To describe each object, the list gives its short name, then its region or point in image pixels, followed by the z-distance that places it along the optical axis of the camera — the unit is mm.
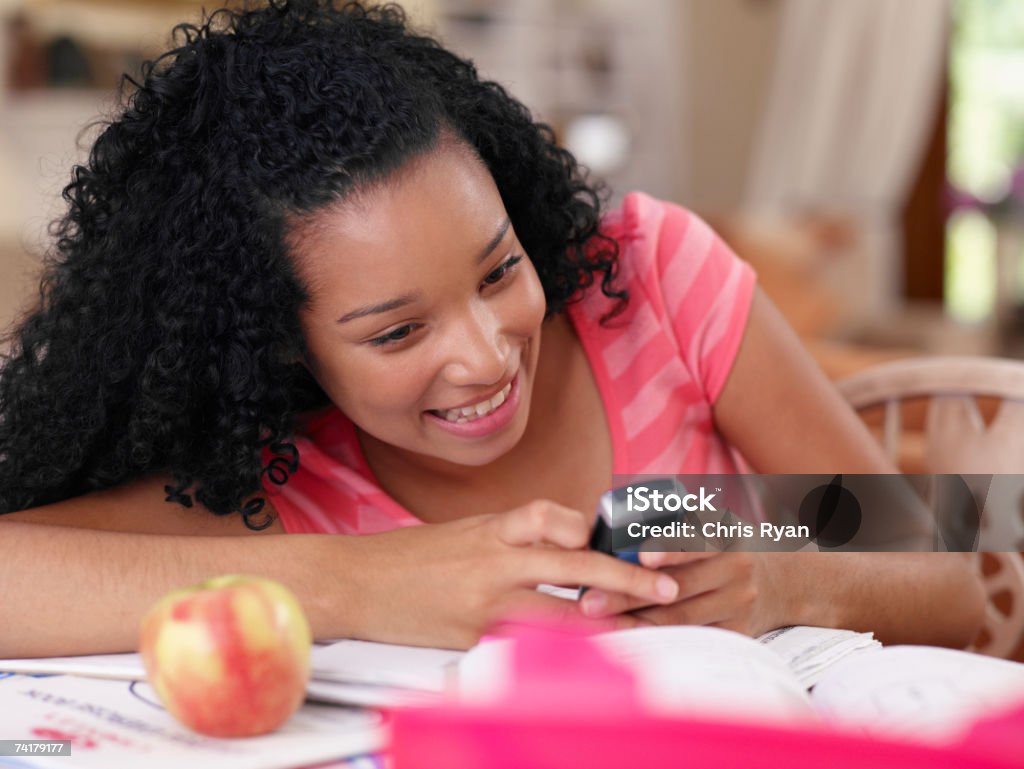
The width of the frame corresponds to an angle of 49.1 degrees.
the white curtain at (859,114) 5008
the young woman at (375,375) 834
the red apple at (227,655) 618
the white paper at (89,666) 771
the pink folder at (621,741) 427
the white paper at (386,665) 708
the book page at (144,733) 615
